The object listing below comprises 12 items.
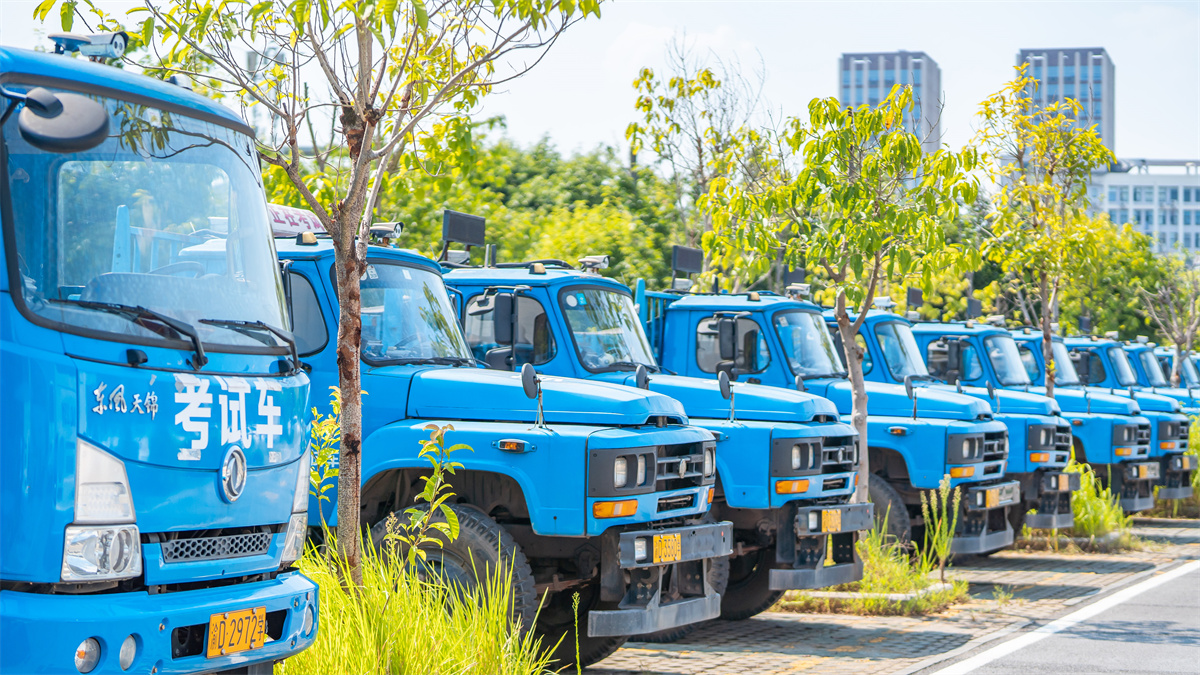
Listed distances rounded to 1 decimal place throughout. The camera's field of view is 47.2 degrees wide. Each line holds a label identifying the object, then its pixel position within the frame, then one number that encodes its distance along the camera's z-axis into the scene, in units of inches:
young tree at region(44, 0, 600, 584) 276.2
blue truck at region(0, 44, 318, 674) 181.0
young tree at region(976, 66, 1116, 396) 643.5
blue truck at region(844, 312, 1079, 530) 592.1
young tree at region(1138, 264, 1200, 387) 1300.4
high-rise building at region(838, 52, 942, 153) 7032.5
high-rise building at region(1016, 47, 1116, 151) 7150.6
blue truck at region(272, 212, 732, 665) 309.0
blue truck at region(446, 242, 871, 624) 403.2
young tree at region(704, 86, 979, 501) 465.1
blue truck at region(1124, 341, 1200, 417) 944.3
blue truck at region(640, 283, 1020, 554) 500.4
